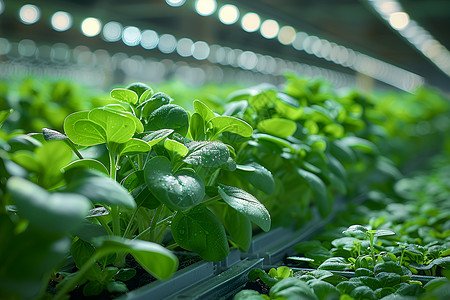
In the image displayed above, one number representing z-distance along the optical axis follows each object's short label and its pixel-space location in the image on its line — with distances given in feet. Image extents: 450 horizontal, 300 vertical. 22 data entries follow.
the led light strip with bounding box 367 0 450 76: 12.14
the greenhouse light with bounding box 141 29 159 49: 18.44
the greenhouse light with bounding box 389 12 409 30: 13.27
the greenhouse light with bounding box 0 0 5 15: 11.42
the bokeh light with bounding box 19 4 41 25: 12.08
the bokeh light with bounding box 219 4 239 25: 9.83
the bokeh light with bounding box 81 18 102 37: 14.08
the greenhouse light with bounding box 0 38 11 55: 21.51
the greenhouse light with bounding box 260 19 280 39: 11.85
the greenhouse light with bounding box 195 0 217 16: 9.34
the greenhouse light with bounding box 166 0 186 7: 9.16
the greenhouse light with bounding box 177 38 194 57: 21.84
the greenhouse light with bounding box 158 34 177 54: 20.54
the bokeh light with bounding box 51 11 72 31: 12.93
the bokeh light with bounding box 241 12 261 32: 10.68
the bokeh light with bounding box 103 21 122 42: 15.34
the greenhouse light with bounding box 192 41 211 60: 20.22
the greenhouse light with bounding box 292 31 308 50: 16.82
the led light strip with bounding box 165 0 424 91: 9.82
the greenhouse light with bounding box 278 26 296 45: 14.39
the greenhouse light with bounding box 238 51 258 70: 29.51
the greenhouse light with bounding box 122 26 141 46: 16.55
